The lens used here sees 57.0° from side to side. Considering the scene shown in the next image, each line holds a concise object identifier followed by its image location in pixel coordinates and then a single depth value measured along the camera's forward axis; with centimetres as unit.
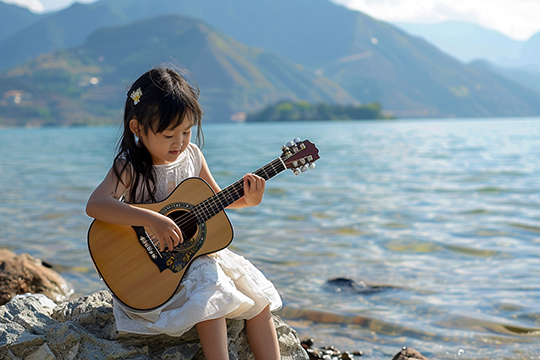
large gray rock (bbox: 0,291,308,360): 248
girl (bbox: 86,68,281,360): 235
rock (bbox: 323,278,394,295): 500
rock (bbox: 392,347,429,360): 308
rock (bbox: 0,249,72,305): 452
